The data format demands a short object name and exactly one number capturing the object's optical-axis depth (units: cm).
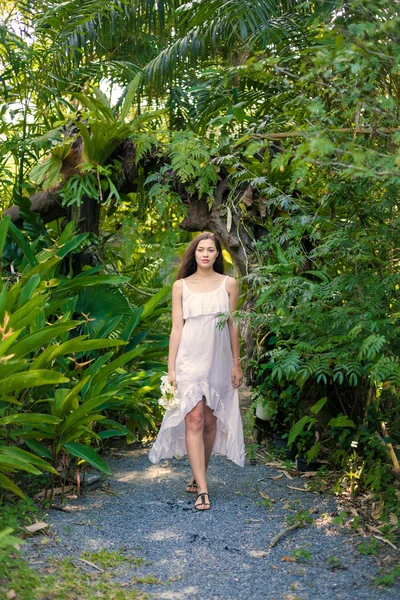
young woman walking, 444
